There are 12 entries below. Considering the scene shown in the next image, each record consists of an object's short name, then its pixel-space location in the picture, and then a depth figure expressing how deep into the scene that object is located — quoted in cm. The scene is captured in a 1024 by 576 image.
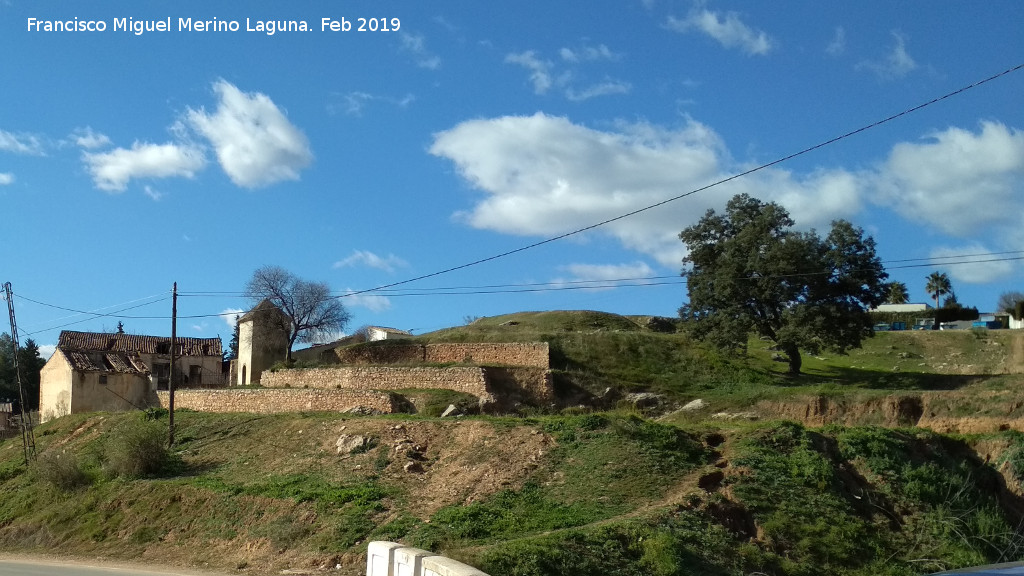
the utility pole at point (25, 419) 3428
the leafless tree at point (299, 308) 4725
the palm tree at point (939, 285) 9344
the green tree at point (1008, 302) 8625
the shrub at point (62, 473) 2909
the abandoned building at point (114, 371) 4591
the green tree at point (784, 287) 3700
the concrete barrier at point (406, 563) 1003
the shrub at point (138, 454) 2838
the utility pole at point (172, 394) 3167
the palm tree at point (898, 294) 9594
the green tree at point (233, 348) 6832
